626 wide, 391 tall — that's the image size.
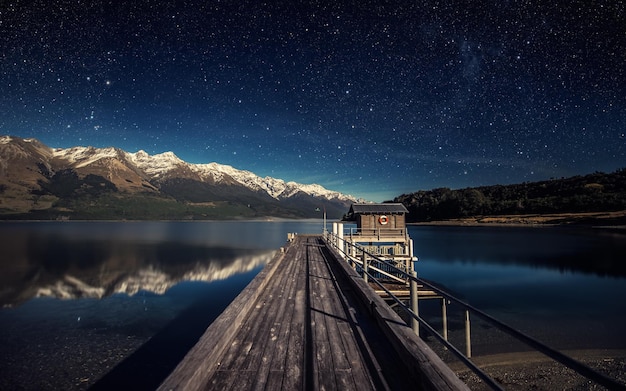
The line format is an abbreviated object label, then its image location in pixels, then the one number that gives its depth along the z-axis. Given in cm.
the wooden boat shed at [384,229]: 3067
